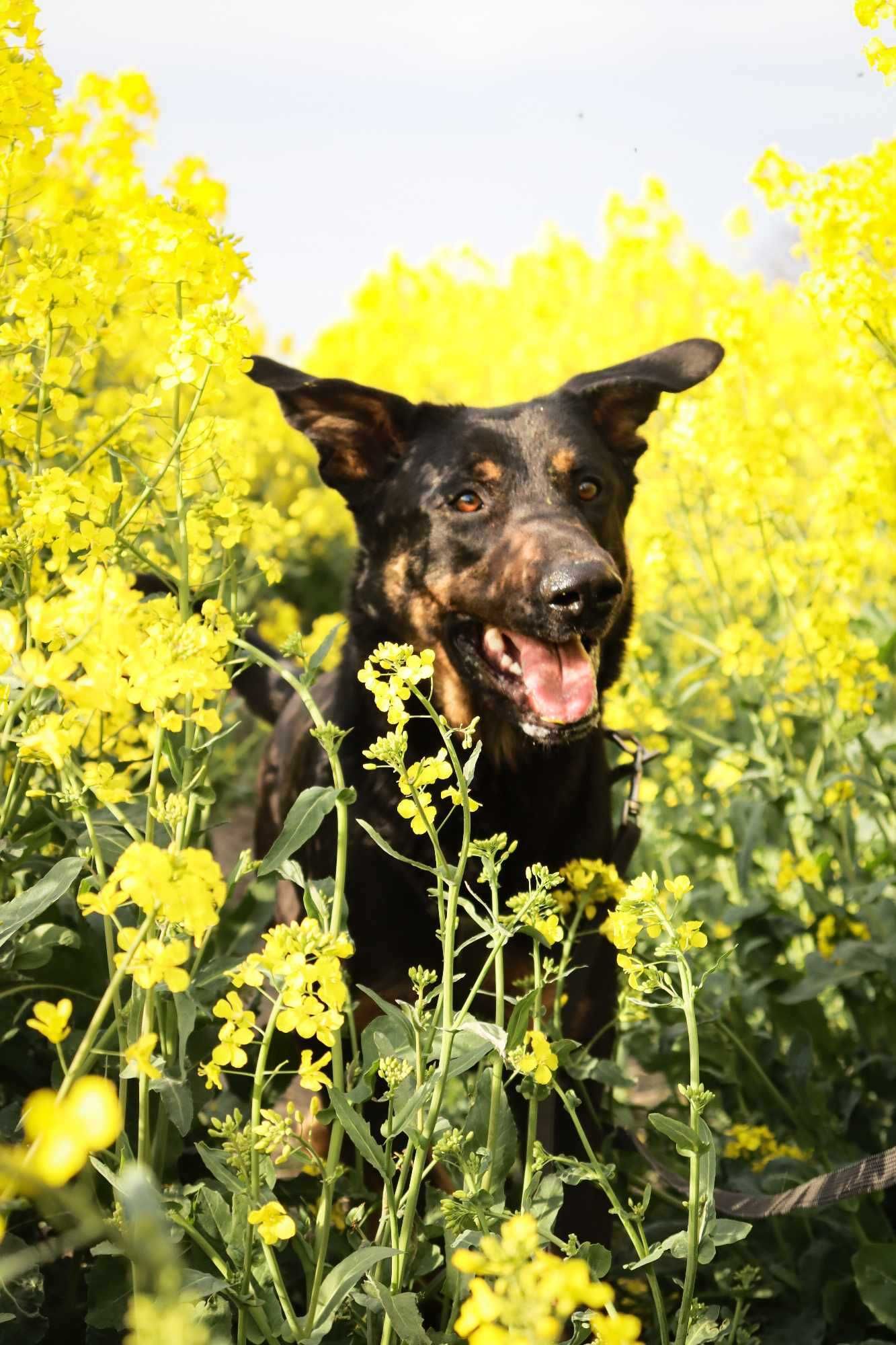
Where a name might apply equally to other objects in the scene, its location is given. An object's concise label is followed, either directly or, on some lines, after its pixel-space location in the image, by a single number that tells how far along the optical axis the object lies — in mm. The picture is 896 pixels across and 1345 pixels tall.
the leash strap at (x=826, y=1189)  1008
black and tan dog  1172
